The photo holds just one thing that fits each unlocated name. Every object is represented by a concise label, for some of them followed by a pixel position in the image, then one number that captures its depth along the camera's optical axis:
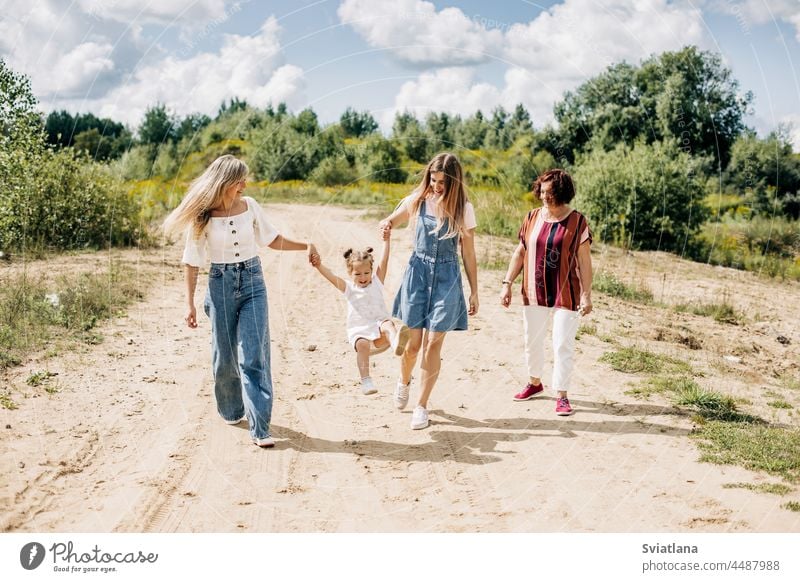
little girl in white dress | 6.12
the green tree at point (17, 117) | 10.55
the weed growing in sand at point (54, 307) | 7.51
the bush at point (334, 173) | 15.76
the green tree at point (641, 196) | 16.69
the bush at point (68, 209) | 11.84
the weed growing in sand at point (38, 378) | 6.54
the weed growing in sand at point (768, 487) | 4.79
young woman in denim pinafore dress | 5.61
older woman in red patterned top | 6.09
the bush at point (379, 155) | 12.55
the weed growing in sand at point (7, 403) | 5.97
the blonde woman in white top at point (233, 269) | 5.31
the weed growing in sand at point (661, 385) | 6.83
